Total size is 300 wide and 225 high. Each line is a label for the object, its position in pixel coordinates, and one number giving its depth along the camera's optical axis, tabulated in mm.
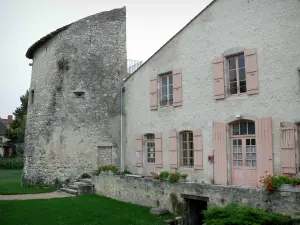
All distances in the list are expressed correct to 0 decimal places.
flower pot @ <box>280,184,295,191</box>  6940
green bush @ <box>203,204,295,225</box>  6113
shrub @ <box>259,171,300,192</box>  7141
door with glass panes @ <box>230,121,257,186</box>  9102
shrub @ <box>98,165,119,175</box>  12097
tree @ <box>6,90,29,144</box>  32125
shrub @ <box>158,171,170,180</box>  9914
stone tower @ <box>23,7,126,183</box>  14211
